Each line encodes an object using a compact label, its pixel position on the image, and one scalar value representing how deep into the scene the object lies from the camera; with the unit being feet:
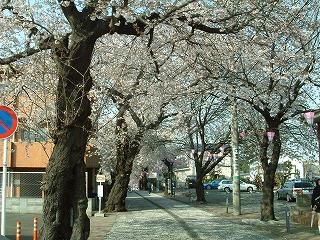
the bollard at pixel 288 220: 45.04
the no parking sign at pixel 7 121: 27.02
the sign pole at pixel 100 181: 76.70
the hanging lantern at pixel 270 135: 55.08
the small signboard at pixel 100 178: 79.03
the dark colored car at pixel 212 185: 221.05
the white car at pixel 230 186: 173.58
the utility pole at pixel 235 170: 70.79
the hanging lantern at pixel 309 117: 48.32
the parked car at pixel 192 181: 201.32
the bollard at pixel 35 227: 33.58
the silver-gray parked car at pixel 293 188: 99.96
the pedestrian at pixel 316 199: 44.34
